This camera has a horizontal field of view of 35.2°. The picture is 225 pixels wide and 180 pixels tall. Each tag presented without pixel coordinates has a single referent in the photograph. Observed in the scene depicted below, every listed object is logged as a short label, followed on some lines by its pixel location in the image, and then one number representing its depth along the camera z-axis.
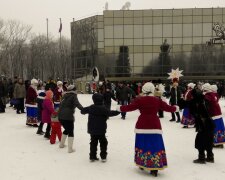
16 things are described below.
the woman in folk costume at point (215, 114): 8.24
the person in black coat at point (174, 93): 15.13
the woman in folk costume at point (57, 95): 12.76
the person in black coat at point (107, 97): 15.36
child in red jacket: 9.34
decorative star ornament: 15.23
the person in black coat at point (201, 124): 7.43
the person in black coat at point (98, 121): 7.41
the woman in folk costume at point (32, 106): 12.86
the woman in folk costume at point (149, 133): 6.48
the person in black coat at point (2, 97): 18.17
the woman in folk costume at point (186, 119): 12.65
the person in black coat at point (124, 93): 17.83
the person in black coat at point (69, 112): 8.47
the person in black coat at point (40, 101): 10.99
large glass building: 44.53
